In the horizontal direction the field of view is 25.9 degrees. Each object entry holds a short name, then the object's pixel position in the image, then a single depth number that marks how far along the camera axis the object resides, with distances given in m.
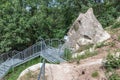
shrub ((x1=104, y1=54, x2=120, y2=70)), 7.80
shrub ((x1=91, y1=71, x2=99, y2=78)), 7.72
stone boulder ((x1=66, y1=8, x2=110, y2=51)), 12.87
